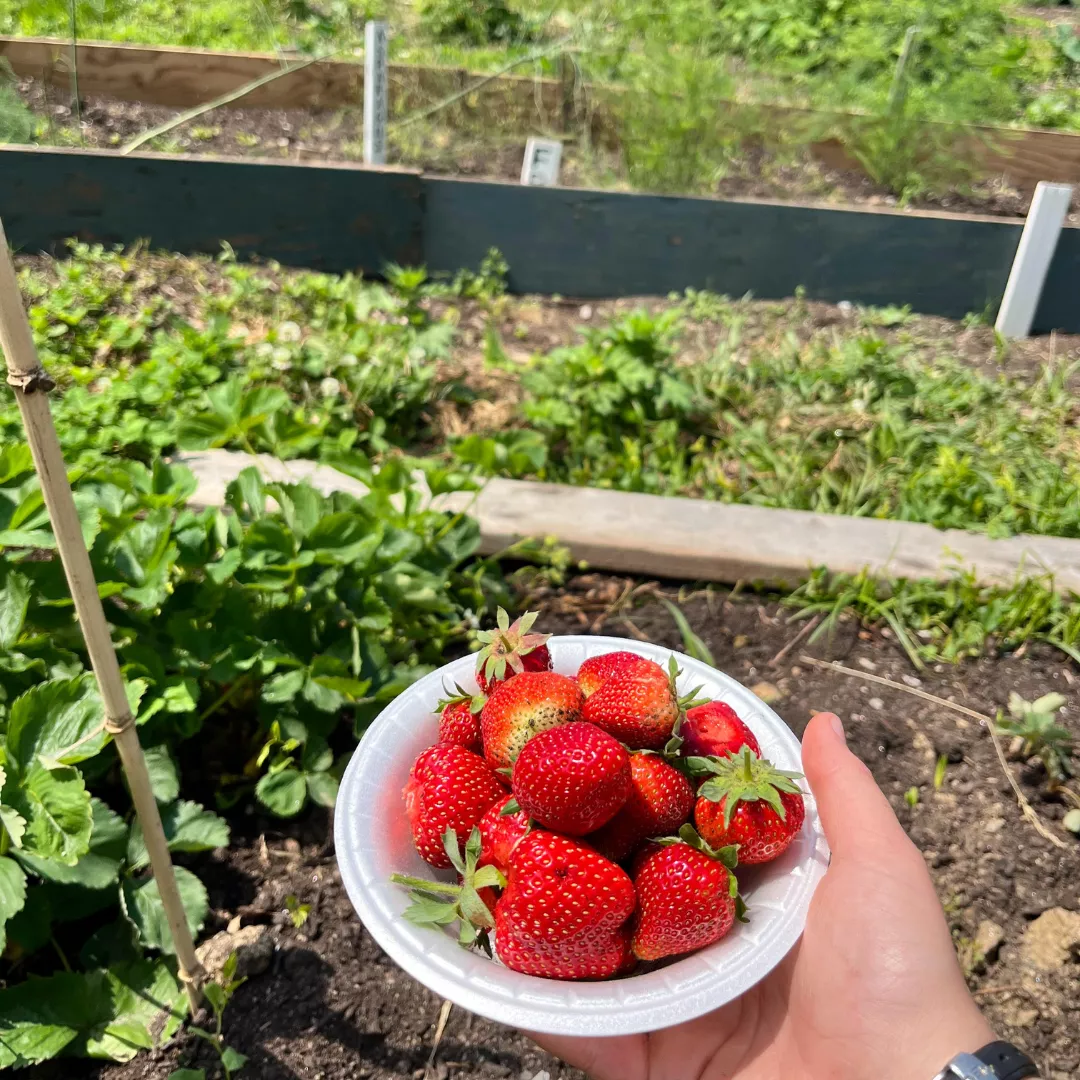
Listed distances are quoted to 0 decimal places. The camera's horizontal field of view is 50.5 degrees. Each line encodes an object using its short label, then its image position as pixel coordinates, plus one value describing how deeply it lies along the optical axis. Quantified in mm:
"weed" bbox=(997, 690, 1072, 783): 533
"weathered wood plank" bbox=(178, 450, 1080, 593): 643
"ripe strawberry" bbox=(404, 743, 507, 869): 333
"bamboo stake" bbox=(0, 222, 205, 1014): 294
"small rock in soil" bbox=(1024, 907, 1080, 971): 473
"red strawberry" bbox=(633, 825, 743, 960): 311
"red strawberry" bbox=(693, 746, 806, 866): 322
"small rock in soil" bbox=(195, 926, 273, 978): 449
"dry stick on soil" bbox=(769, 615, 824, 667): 606
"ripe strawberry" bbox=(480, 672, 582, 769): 336
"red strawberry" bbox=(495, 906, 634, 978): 310
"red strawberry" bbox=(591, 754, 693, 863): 333
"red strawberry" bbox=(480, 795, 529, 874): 326
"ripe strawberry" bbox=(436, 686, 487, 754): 359
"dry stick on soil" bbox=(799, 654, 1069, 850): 525
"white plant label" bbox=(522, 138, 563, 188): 1027
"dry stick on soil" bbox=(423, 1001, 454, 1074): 434
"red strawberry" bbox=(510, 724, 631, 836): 309
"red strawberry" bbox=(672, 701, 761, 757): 347
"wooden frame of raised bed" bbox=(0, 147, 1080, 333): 952
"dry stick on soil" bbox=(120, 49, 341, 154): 1001
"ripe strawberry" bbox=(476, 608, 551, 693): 356
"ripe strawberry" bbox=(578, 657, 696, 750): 339
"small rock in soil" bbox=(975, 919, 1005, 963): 475
